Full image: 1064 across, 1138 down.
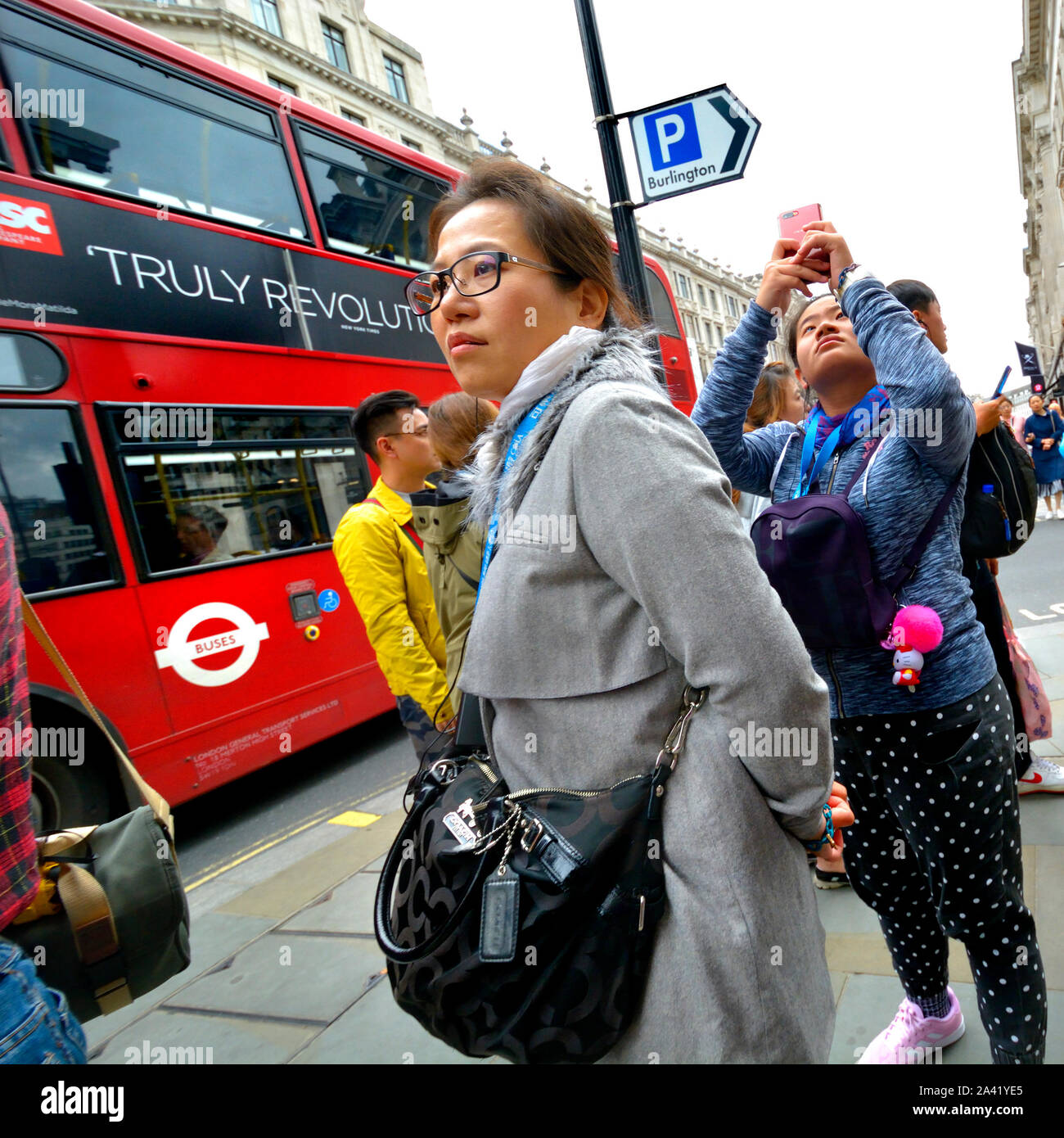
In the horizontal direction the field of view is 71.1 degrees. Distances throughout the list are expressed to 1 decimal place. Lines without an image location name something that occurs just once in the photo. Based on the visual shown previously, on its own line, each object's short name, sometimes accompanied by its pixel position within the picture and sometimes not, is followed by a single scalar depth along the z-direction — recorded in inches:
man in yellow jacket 123.6
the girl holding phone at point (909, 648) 60.3
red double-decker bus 163.8
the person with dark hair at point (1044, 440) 450.9
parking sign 132.7
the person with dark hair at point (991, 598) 80.8
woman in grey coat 37.1
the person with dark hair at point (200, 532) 184.9
